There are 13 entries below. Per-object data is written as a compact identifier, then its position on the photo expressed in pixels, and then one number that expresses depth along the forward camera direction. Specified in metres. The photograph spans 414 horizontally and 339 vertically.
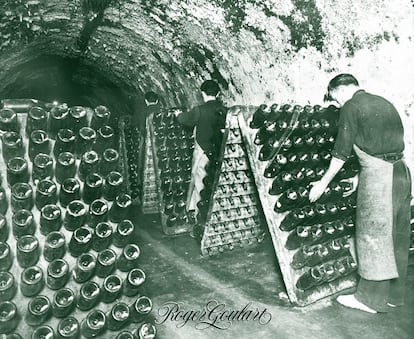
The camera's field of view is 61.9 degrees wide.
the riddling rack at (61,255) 1.50
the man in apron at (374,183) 2.30
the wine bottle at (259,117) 2.53
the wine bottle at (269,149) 2.50
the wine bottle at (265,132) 2.50
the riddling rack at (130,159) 5.08
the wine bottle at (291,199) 2.48
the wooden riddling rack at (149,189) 4.60
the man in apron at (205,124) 3.42
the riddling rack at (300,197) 2.48
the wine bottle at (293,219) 2.48
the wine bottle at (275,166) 2.52
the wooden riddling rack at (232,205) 3.04
